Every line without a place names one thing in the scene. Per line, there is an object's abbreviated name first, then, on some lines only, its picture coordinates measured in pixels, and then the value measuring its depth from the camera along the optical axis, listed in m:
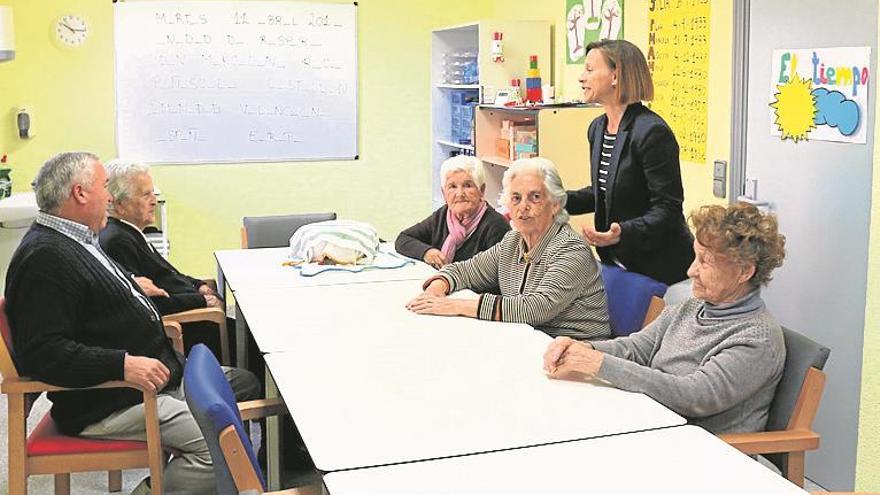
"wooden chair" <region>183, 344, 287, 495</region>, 1.89
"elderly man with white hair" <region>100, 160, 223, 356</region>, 3.65
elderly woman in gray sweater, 2.22
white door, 3.28
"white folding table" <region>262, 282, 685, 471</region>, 1.98
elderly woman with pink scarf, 3.87
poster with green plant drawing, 4.91
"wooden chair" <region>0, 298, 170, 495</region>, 2.70
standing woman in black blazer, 3.33
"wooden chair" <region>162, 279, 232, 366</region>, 3.68
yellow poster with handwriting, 4.14
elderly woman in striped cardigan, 2.93
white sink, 5.29
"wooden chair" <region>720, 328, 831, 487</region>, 2.19
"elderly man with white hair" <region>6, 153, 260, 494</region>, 2.69
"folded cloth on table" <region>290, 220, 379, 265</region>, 3.85
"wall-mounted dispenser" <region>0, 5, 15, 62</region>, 5.38
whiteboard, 6.25
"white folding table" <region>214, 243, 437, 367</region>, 3.61
